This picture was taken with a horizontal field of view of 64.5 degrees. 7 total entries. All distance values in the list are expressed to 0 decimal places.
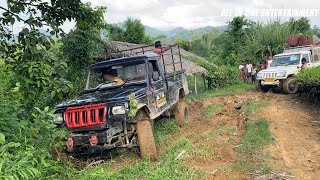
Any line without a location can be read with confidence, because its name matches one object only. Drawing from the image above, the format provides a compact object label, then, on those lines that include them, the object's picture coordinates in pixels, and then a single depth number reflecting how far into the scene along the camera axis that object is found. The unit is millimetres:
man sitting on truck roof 6072
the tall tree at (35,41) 3068
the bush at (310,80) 7505
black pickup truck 4227
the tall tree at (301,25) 19577
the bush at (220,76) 13047
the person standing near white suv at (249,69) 14086
